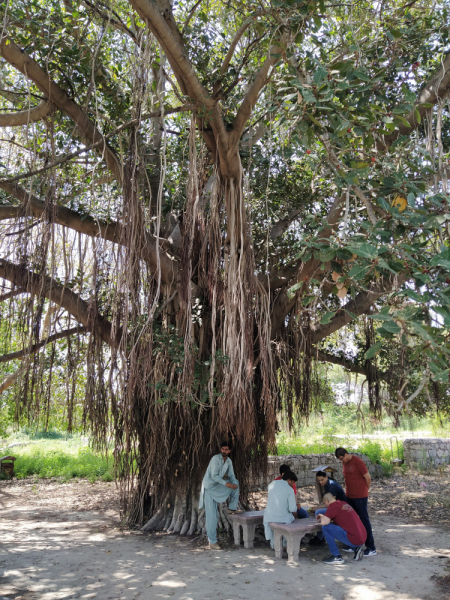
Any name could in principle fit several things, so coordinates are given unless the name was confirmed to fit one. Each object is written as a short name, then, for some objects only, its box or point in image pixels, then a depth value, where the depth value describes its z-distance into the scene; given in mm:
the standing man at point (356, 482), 4203
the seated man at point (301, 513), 4453
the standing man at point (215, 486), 4320
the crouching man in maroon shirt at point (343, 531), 3811
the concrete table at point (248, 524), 4305
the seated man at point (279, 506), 4090
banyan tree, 3356
